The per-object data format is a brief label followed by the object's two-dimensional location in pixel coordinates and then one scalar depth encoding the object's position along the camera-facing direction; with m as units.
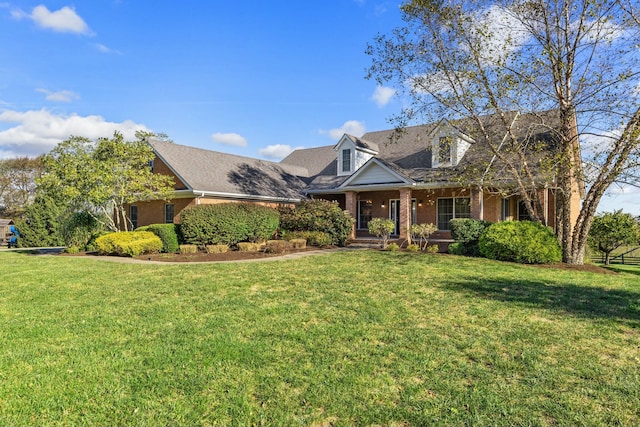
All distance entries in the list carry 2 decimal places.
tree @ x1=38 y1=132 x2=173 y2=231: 16.41
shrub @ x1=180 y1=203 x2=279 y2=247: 16.64
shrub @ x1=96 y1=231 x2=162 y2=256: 15.20
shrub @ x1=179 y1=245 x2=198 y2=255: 16.08
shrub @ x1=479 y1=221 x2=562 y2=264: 12.47
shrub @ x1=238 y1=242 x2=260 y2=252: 16.42
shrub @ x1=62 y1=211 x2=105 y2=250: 18.75
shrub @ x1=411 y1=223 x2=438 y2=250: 15.81
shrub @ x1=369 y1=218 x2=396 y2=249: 16.78
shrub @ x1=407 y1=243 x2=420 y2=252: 15.78
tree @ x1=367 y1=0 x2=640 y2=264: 11.45
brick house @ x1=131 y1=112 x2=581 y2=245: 14.88
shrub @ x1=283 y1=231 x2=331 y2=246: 17.81
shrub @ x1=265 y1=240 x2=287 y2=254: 15.61
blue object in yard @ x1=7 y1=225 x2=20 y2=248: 25.53
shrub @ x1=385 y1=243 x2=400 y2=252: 15.82
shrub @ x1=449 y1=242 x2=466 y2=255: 14.84
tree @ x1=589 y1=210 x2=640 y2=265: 17.84
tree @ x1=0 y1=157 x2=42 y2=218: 38.38
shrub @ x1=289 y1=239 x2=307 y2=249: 17.12
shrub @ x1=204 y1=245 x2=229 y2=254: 16.03
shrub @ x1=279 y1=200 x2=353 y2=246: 18.33
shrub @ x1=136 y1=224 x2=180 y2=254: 16.92
